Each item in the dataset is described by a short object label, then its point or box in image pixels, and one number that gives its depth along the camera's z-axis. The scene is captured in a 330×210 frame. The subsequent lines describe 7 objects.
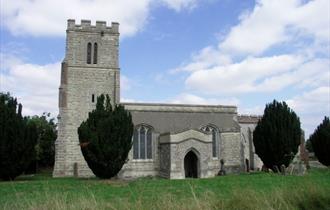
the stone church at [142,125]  29.62
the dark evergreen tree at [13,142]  22.52
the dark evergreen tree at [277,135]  28.73
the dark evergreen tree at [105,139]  23.33
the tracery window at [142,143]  31.47
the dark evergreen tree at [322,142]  32.84
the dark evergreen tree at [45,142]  42.28
